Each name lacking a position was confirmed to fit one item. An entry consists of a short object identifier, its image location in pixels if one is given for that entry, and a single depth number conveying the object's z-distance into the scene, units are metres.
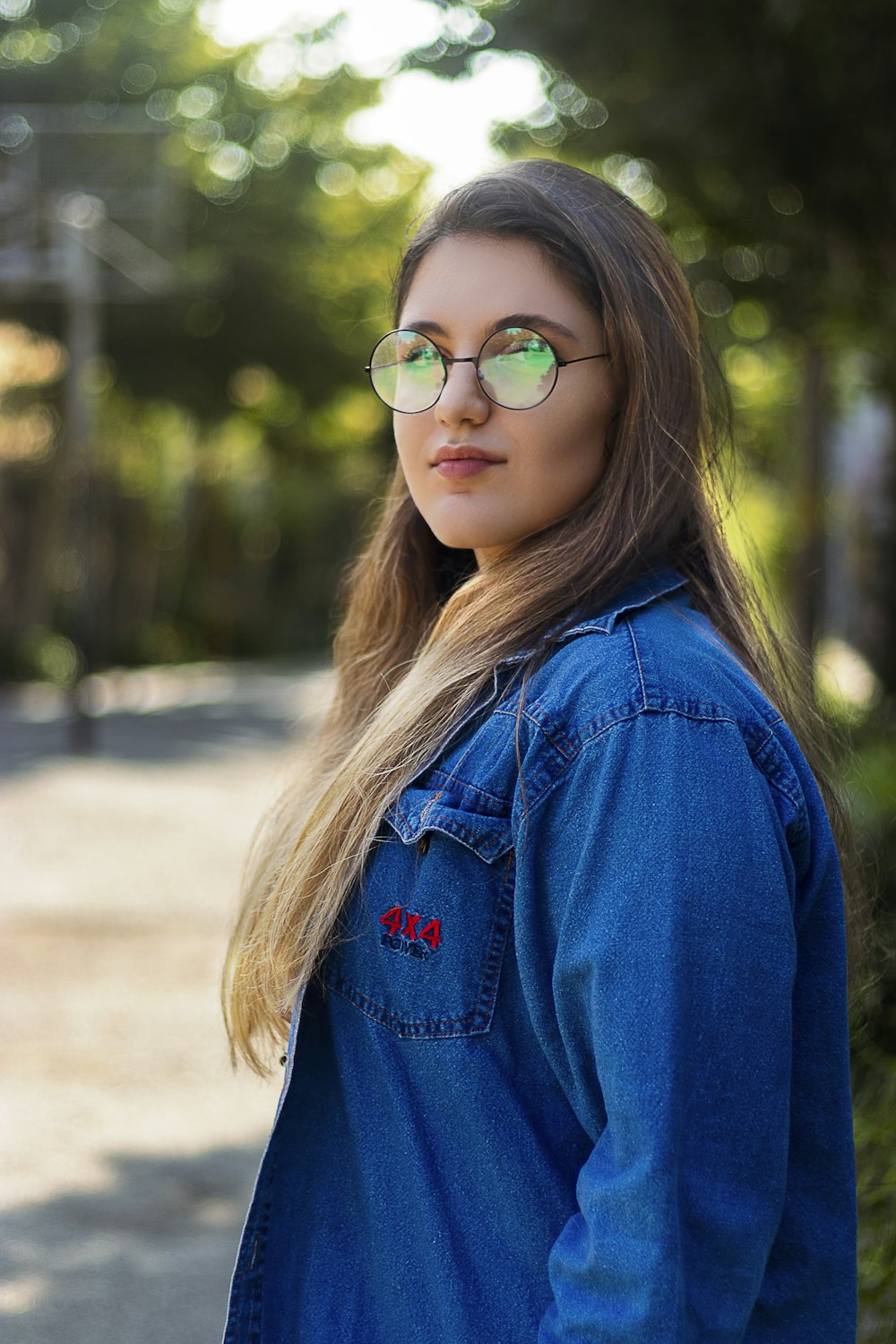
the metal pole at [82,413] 13.23
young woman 1.06
